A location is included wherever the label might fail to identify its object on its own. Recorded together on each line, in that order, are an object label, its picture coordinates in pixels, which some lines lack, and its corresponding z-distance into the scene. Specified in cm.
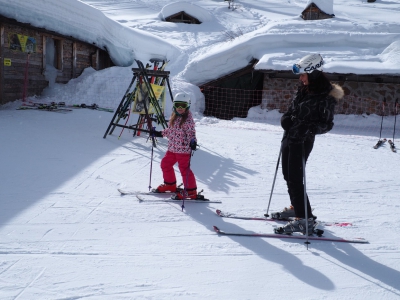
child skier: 508
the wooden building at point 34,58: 1251
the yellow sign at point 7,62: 1235
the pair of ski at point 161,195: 513
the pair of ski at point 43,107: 1205
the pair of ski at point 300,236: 397
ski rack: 856
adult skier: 386
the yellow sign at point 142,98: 875
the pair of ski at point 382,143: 970
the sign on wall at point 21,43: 1273
